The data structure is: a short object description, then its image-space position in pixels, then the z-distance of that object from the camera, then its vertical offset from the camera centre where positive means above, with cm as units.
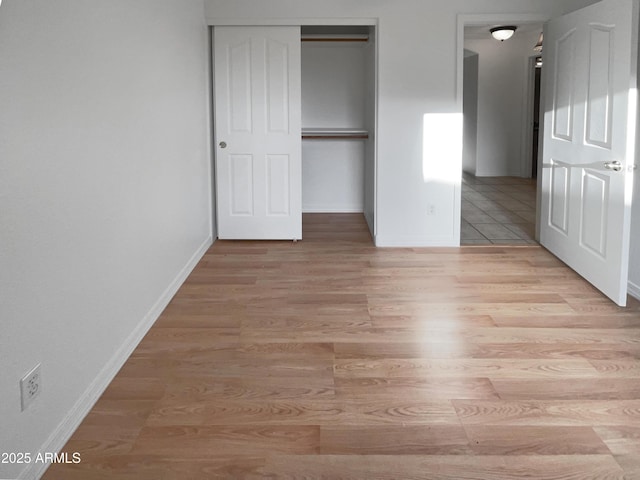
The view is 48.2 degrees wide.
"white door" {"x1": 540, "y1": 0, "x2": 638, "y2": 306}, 418 +1
